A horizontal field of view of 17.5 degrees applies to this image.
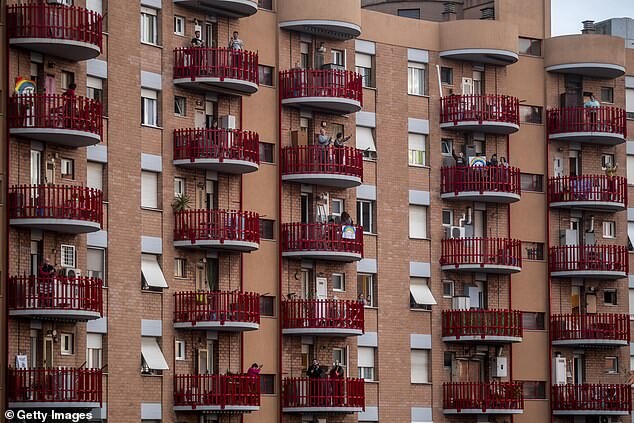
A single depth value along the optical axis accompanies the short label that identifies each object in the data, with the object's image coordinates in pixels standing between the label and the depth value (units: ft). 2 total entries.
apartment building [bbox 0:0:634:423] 253.24
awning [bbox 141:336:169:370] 265.34
